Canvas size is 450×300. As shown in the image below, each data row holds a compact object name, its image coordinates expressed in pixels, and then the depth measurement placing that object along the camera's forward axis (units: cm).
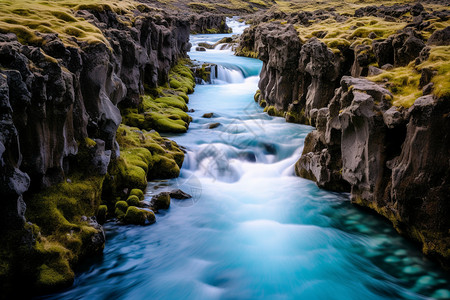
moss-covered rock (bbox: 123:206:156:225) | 1156
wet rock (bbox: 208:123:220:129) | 2451
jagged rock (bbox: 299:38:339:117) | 2089
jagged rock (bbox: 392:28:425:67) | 1411
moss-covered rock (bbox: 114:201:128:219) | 1175
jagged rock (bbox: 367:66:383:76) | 1444
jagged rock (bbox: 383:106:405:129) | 1064
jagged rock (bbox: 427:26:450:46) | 1362
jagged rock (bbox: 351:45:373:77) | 1784
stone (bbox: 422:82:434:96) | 1027
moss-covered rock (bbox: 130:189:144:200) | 1278
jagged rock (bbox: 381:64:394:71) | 1504
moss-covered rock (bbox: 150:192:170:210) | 1287
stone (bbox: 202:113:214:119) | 2713
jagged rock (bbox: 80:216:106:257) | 932
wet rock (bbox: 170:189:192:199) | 1414
